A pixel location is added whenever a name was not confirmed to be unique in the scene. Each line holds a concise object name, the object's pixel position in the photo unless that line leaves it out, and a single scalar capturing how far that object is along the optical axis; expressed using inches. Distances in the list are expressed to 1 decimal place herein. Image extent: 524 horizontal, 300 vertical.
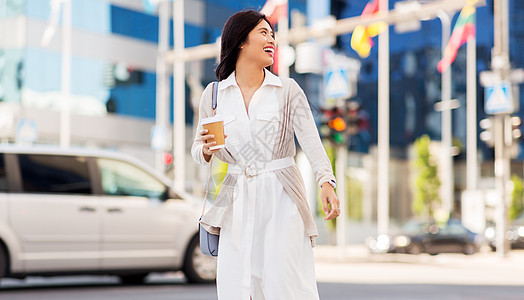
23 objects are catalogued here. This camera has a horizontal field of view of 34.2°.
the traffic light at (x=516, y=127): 916.0
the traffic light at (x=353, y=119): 818.2
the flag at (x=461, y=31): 1220.5
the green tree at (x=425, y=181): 1649.9
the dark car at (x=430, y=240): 1022.4
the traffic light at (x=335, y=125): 809.5
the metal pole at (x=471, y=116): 1628.9
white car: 404.5
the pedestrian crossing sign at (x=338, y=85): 818.2
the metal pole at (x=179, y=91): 1240.2
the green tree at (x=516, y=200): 1860.2
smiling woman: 139.9
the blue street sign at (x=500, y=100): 888.3
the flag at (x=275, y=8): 900.0
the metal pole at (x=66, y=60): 1150.3
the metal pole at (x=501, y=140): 908.6
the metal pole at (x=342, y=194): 846.5
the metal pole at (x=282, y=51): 941.2
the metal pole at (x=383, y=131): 1270.9
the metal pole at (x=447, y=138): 1583.4
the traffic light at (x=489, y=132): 933.2
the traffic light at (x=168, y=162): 964.1
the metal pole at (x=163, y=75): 1115.9
